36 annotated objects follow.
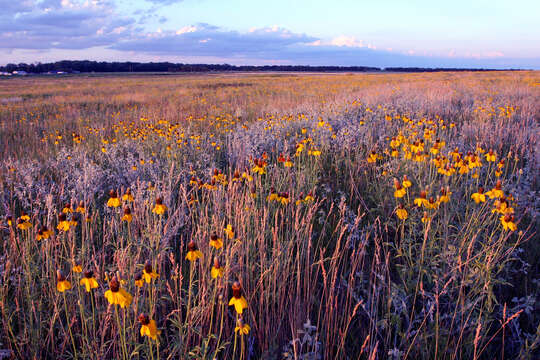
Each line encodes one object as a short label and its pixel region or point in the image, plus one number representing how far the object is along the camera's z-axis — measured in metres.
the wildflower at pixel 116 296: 1.40
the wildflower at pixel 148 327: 1.32
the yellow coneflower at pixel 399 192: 2.50
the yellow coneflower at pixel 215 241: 1.77
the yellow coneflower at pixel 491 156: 3.19
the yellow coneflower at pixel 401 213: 2.35
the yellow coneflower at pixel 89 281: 1.54
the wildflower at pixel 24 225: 2.13
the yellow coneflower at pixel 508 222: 2.07
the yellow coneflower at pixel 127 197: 2.25
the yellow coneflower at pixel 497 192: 2.53
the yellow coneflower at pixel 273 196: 2.66
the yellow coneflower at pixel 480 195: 2.39
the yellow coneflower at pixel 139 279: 1.55
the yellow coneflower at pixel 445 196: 2.43
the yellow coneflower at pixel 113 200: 2.19
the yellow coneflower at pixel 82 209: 2.42
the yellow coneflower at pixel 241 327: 1.34
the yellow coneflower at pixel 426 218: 2.38
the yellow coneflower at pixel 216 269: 1.54
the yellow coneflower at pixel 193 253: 1.60
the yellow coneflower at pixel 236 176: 3.00
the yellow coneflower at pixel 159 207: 2.09
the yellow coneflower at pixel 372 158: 3.68
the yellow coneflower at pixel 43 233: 2.00
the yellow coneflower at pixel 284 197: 2.67
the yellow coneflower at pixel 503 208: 2.19
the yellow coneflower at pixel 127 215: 2.04
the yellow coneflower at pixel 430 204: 2.38
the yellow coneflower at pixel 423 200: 2.48
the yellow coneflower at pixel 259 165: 2.96
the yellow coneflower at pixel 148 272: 1.50
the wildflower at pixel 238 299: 1.34
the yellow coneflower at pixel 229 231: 1.93
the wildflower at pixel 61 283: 1.54
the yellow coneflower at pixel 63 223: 1.97
